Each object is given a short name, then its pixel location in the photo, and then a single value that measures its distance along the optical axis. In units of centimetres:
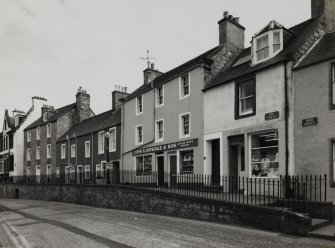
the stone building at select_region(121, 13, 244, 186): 2142
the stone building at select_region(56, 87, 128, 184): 3102
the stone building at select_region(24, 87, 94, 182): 4197
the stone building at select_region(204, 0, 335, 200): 1439
